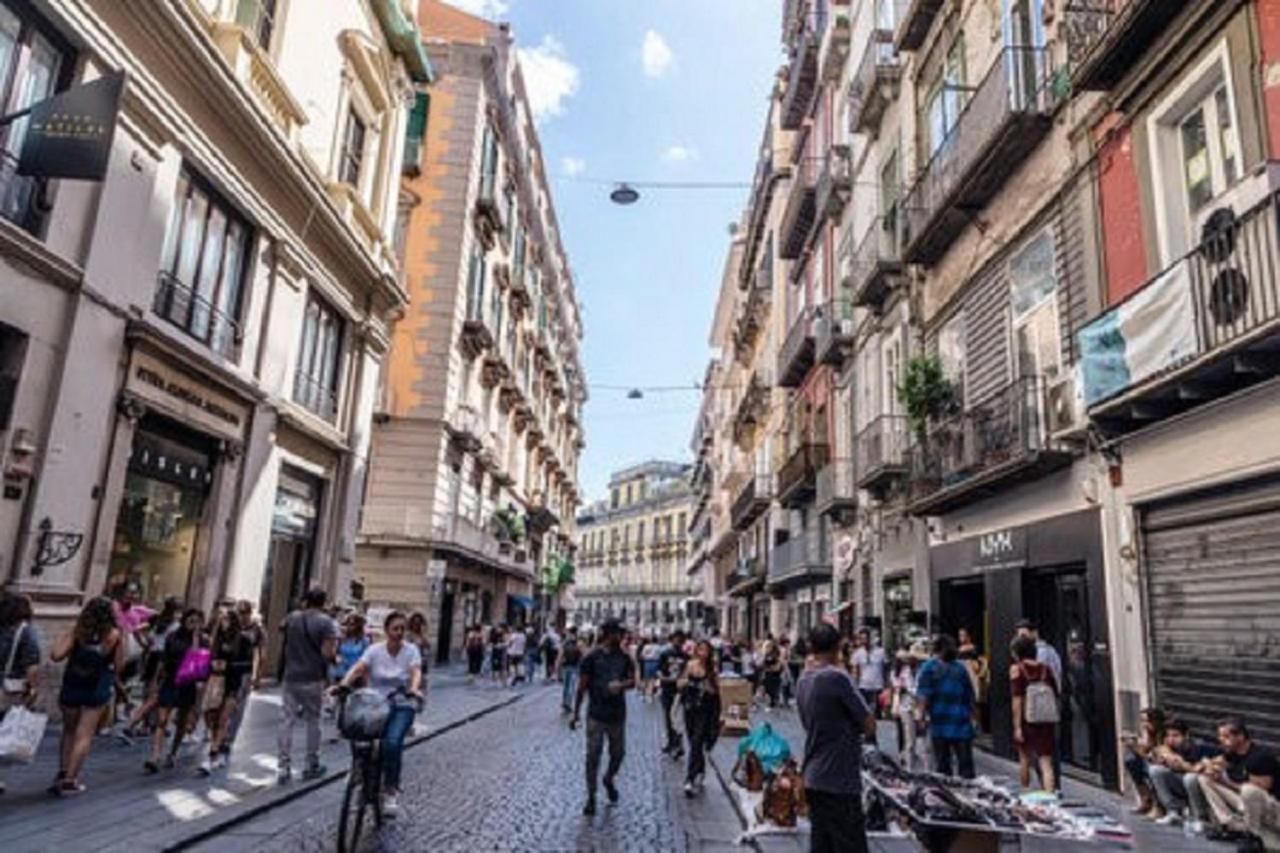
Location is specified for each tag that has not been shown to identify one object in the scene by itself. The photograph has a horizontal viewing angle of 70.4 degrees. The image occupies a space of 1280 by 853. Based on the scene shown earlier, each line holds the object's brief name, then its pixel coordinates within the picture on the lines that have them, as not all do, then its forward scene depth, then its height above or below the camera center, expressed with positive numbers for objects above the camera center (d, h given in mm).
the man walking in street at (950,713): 9148 -710
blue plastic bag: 7992 -1018
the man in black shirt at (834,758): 5242 -704
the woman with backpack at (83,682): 7238 -676
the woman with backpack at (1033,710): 9422 -652
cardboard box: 15211 -1212
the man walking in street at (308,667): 8773 -569
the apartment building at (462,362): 25406 +8130
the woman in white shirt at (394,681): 7156 -556
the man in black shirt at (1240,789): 6773 -1026
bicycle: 6301 -1168
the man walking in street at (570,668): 17844 -916
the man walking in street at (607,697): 8312 -680
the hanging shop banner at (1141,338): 8359 +3032
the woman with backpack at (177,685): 8914 -815
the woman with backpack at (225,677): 9188 -749
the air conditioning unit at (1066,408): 10694 +2845
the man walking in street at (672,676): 12578 -789
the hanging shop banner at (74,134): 8070 +4065
